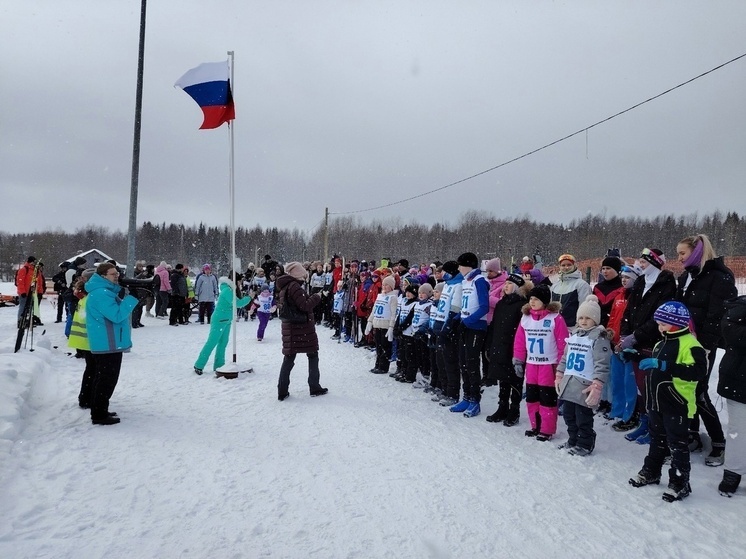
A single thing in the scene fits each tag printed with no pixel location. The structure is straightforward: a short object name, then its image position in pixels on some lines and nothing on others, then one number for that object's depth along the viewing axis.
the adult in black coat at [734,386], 4.00
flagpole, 8.48
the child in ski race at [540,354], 5.32
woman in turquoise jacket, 5.40
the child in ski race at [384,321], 8.91
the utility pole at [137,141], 11.95
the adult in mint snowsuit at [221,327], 8.37
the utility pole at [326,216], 36.99
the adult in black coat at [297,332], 6.78
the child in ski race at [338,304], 13.27
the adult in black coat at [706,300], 4.65
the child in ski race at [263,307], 12.66
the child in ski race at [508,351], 5.95
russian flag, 8.37
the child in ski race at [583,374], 4.85
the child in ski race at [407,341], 8.16
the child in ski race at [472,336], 6.39
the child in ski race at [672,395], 3.89
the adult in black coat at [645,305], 5.09
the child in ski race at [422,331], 7.79
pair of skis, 8.73
